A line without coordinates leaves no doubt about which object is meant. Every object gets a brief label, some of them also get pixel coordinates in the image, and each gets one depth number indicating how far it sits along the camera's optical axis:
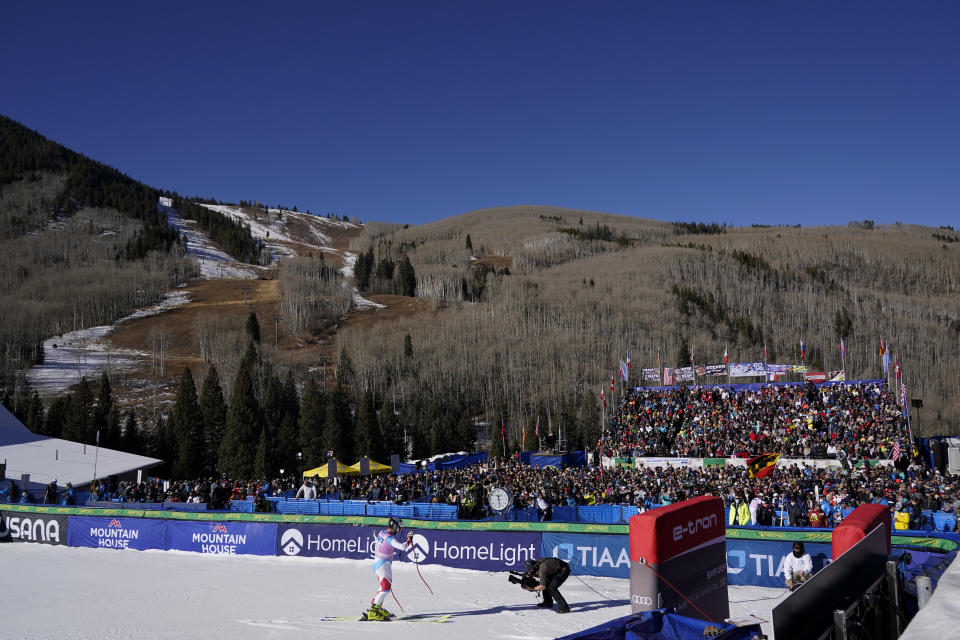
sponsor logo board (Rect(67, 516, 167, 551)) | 19.41
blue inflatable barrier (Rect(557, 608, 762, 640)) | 5.62
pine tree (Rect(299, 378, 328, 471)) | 62.06
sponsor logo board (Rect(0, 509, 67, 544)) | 20.66
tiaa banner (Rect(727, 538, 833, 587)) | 13.47
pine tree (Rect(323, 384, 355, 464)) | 62.50
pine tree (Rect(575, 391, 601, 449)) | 73.38
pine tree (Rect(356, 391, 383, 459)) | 64.25
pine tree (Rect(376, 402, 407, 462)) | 70.62
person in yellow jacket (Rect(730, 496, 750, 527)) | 16.83
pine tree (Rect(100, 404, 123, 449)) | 59.62
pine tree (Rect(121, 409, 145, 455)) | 60.94
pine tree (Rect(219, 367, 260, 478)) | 59.44
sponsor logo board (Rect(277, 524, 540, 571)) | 15.41
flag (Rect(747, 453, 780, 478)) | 30.81
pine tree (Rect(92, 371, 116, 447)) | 60.00
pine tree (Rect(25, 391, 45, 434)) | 66.62
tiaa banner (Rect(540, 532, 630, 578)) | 14.53
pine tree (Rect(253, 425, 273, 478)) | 57.66
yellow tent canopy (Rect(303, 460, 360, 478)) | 30.23
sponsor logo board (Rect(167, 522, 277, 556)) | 18.06
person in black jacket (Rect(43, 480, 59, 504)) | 25.16
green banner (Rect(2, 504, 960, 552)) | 12.90
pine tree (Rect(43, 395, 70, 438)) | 66.50
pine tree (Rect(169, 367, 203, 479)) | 58.62
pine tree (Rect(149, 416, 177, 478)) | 61.16
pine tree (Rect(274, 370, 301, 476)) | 61.62
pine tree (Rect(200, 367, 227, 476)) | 66.12
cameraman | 11.16
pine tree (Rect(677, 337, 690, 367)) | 94.50
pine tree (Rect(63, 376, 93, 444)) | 62.02
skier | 10.88
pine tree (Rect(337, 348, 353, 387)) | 91.12
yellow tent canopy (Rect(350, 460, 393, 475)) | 32.19
